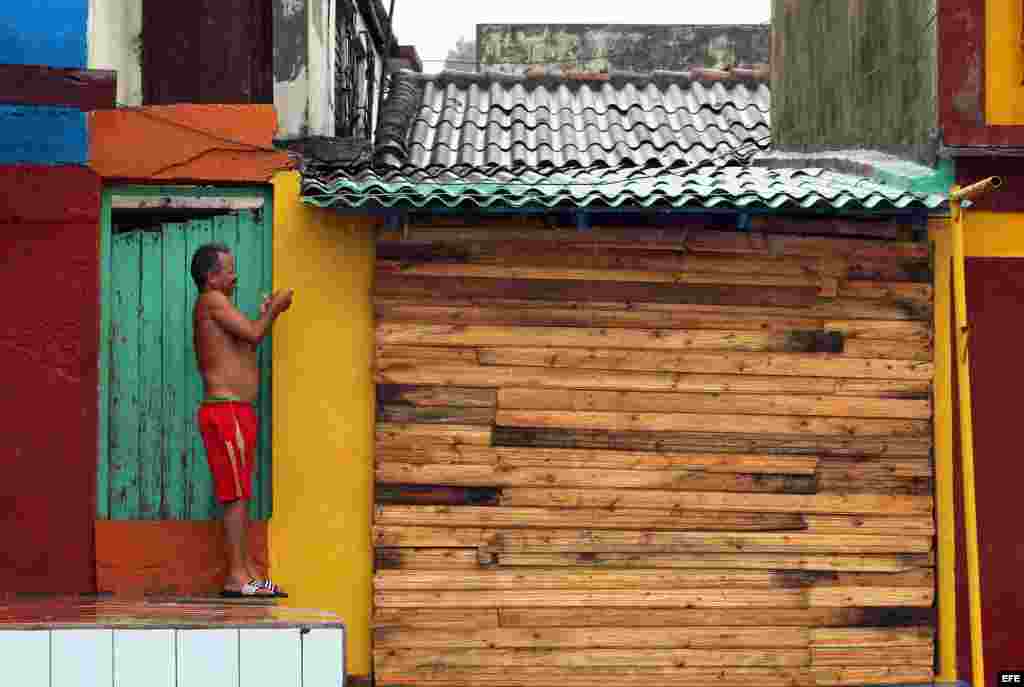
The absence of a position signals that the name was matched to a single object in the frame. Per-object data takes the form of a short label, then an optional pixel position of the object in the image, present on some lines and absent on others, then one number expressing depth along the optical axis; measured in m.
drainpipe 17.36
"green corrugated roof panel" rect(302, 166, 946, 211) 17.09
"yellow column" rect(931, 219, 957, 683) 18.11
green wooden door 17.91
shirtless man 17.20
